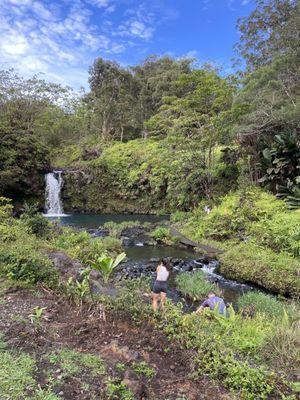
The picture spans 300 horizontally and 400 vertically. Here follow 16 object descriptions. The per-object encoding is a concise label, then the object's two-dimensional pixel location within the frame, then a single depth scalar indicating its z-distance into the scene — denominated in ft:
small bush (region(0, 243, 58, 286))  21.24
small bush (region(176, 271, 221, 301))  28.01
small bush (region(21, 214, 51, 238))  36.29
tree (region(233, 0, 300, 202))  47.06
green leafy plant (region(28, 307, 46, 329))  15.11
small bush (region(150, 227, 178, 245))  50.15
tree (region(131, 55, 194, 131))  111.86
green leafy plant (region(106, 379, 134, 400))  10.66
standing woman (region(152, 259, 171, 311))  24.03
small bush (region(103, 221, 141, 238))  53.77
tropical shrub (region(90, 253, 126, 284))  19.25
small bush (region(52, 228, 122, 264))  34.91
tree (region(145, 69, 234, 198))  53.78
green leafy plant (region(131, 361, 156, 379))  12.13
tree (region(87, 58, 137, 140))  119.65
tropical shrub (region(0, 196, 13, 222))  36.70
